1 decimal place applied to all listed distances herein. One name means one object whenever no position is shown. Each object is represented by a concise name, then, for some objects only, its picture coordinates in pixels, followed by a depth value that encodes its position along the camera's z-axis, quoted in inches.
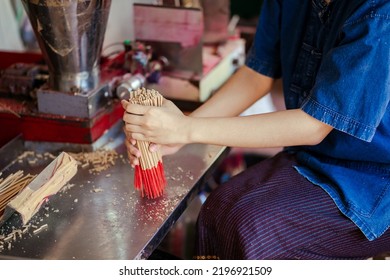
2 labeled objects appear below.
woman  44.0
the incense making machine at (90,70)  56.2
